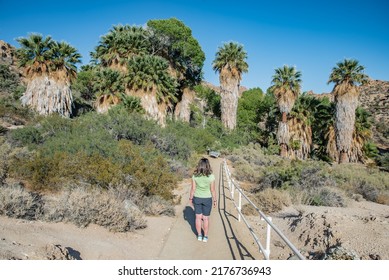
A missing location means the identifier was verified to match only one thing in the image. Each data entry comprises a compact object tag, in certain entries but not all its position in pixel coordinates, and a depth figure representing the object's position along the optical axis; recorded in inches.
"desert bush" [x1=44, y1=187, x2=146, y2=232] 259.6
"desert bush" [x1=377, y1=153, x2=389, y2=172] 1111.9
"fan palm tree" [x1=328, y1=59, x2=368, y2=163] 1116.5
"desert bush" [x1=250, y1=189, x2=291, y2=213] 419.8
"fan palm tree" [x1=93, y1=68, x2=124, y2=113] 995.3
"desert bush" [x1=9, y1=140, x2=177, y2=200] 357.7
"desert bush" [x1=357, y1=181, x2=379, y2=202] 586.2
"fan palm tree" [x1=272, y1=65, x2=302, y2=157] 1211.9
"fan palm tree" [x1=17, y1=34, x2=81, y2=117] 969.4
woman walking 249.4
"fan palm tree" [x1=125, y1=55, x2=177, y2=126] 1047.6
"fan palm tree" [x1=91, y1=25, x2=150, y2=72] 1146.7
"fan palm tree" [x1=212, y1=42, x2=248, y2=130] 1376.7
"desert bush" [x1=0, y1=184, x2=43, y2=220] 247.4
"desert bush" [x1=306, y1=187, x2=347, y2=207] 474.9
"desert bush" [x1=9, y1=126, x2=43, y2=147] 623.2
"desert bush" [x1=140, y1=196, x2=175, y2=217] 341.7
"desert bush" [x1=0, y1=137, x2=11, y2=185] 368.6
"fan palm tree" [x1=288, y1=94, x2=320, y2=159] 1235.2
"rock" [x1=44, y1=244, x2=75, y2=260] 177.3
